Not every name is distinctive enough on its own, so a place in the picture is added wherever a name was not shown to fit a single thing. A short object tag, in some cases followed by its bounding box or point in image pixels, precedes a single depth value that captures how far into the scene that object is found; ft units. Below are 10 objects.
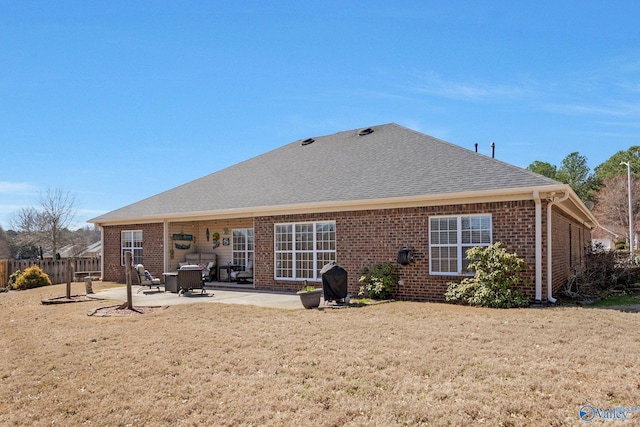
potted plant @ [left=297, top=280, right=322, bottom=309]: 37.29
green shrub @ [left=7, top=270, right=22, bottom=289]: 69.23
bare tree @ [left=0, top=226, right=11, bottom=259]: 173.68
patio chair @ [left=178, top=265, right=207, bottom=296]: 49.73
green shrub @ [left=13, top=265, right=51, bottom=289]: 67.21
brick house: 37.52
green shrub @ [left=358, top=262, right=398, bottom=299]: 41.73
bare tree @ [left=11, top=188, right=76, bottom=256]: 148.05
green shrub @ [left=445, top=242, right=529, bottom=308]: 35.47
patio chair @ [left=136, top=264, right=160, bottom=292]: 52.80
